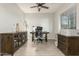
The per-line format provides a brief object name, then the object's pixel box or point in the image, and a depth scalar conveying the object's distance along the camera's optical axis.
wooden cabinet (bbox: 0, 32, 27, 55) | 1.93
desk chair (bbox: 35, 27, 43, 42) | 3.97
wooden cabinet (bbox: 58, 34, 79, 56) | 1.85
